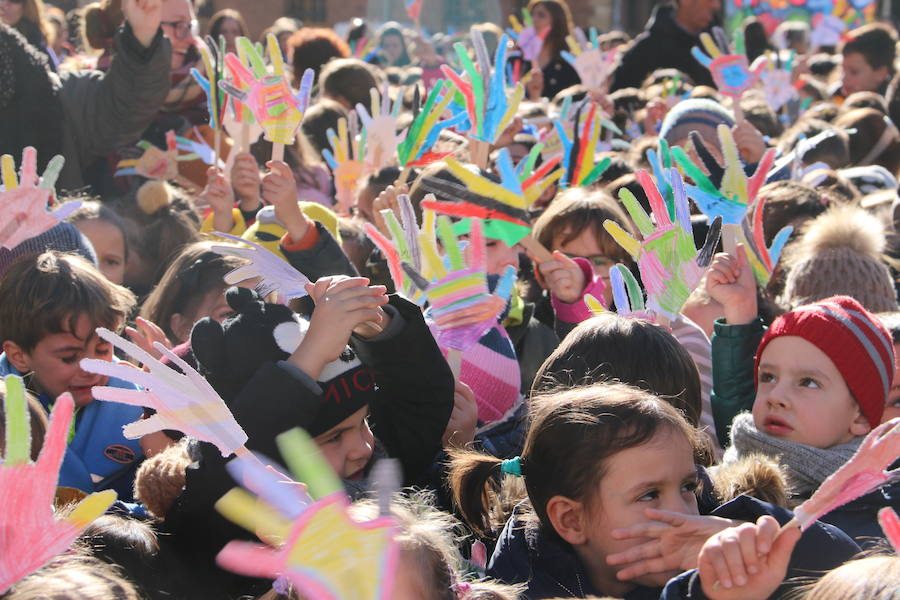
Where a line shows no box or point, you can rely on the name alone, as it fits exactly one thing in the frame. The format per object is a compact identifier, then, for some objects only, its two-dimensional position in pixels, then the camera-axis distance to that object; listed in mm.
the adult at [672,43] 7246
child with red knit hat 2143
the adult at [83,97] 3449
